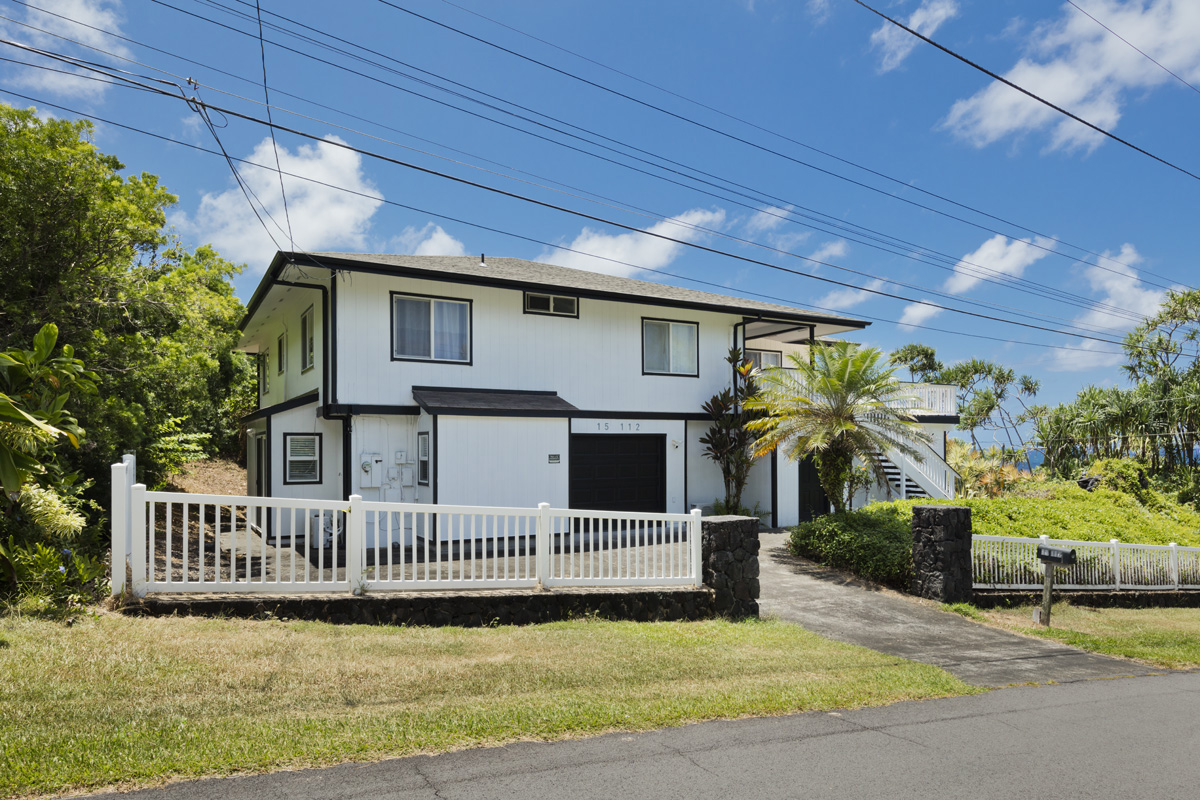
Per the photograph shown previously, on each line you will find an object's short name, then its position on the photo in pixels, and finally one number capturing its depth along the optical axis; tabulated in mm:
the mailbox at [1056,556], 10414
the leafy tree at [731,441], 18141
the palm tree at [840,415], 14570
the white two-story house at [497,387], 14227
